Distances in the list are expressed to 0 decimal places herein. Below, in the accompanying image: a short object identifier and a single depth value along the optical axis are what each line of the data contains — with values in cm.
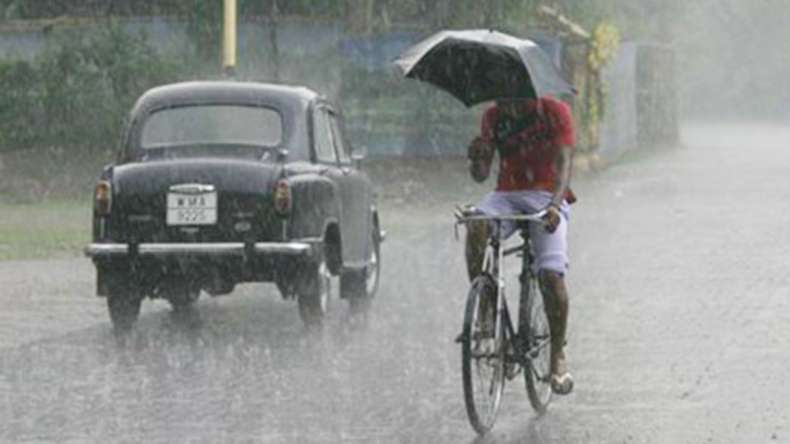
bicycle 1869
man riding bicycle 1991
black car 2758
